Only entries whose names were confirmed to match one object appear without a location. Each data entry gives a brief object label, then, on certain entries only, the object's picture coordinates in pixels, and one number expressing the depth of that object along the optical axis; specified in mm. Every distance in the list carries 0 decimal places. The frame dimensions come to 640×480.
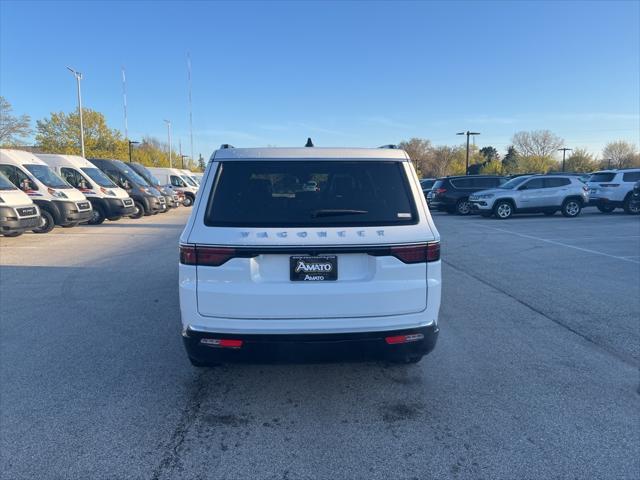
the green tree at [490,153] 97438
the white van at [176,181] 31172
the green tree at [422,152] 79250
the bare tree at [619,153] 72788
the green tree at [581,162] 66875
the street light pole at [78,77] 36312
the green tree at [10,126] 47062
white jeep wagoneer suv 3100
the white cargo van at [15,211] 11586
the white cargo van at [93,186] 17203
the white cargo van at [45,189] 13852
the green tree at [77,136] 49653
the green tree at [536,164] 70812
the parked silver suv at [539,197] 19047
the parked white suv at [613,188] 19297
